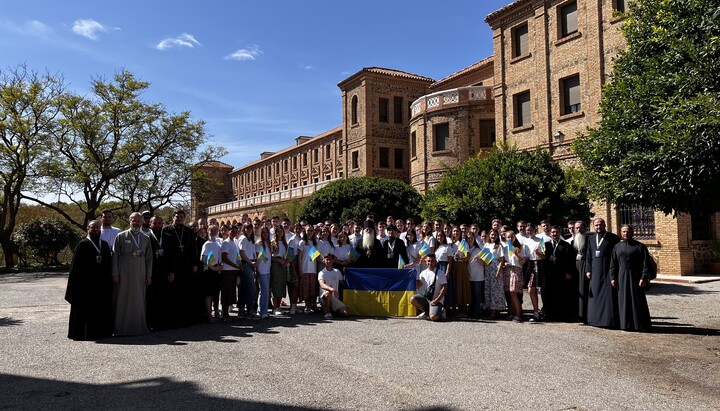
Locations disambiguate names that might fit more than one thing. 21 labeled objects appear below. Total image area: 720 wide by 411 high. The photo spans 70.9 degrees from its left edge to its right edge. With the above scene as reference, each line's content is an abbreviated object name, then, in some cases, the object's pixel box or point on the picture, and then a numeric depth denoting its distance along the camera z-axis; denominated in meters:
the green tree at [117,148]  30.02
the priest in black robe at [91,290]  8.17
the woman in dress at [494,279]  10.26
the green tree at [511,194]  14.85
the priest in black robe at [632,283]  8.71
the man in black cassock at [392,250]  11.12
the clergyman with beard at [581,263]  9.55
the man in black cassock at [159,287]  9.01
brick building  19.39
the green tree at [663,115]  7.20
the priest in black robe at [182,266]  9.30
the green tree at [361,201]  22.34
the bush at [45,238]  27.65
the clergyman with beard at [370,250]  11.24
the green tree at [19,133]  27.88
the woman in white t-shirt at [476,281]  10.38
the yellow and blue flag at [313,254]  10.88
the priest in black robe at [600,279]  9.02
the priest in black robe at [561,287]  9.91
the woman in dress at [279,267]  10.80
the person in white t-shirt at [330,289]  10.30
